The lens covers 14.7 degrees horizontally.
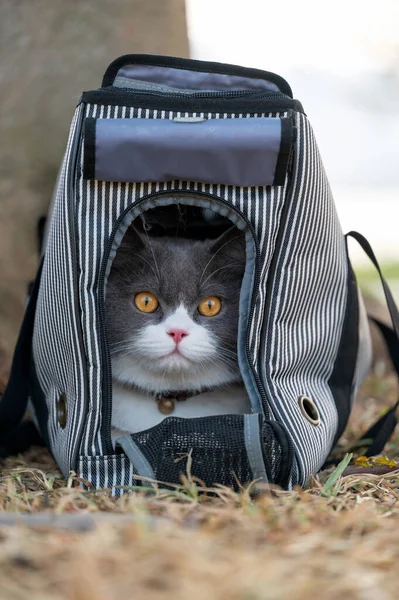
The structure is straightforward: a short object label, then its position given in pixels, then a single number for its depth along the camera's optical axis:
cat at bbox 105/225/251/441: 1.11
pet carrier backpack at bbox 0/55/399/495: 1.05
